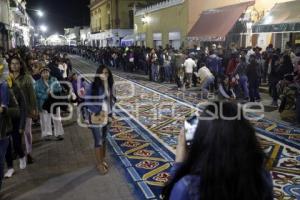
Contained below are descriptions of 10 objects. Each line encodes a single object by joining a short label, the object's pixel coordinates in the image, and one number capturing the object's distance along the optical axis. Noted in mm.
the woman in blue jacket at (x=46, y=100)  5466
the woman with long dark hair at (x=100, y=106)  4093
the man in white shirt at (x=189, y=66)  10871
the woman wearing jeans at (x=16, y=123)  3803
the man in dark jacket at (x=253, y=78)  8555
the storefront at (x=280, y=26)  10076
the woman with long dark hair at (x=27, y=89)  4253
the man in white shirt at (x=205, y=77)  8958
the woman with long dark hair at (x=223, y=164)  1186
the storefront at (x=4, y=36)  17734
